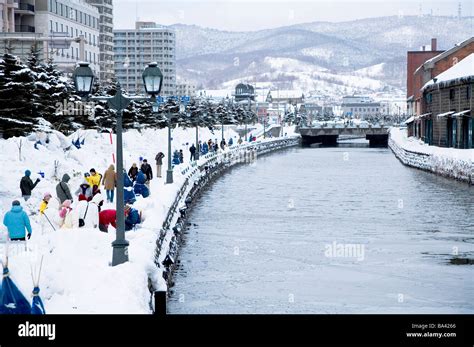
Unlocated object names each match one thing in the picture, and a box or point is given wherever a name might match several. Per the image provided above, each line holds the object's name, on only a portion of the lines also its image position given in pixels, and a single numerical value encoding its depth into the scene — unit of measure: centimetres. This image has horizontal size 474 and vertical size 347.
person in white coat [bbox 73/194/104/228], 1944
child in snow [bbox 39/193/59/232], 2016
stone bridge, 13075
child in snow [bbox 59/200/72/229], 1938
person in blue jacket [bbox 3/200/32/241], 1808
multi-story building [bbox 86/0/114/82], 13925
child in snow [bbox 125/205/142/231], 2130
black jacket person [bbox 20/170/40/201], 2505
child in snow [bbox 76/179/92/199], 2406
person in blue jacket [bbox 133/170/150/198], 2978
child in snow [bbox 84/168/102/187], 2711
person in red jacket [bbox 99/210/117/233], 2020
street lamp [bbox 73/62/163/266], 1578
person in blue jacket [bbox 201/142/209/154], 6856
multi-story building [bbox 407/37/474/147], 7275
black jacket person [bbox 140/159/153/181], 3481
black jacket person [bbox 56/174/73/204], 2233
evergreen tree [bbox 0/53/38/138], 4072
